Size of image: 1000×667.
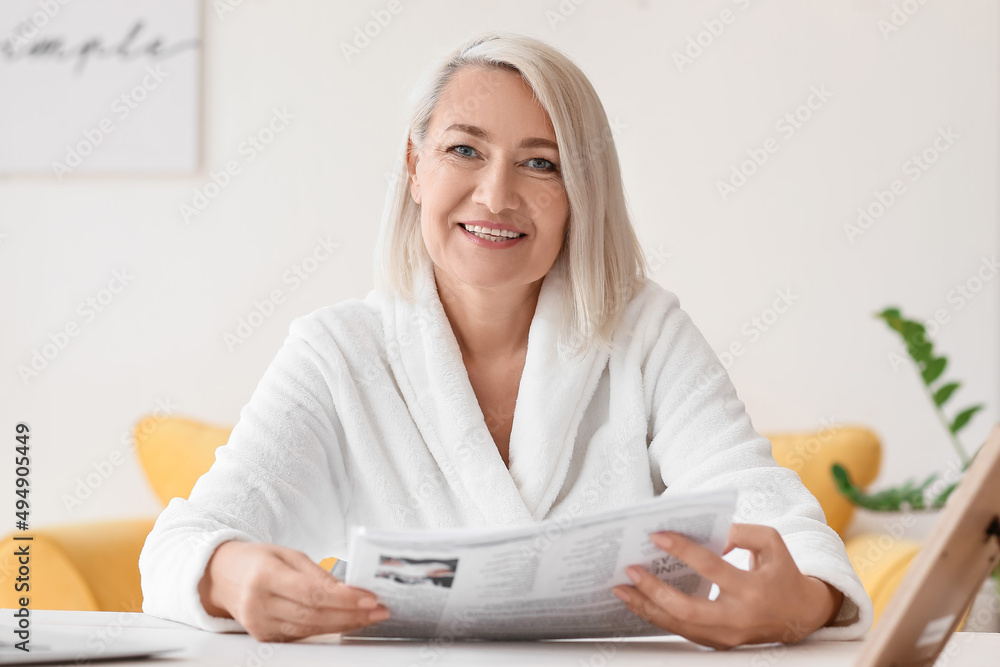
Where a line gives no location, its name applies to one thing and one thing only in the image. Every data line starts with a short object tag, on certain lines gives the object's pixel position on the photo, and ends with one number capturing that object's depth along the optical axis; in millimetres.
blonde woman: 1161
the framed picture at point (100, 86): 2463
